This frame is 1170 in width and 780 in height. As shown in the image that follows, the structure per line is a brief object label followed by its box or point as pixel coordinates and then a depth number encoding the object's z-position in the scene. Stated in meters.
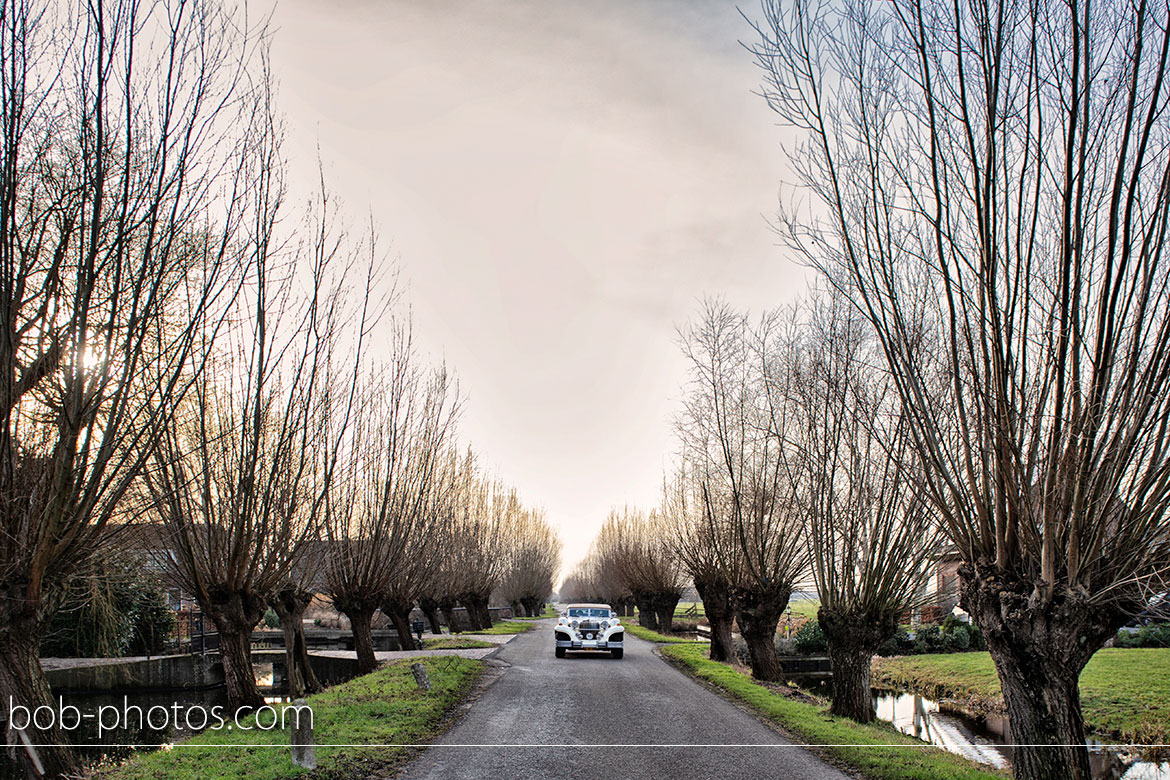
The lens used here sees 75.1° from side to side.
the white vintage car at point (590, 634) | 23.06
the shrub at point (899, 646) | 28.48
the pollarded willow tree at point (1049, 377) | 6.19
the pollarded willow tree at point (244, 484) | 10.70
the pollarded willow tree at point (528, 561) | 51.22
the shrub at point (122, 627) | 21.45
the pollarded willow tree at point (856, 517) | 12.91
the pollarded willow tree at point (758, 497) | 17.12
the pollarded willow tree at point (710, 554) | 19.99
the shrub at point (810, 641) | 28.80
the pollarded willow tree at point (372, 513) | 17.78
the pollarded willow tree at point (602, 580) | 58.94
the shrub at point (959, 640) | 28.22
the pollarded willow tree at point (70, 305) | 6.35
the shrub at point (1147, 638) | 22.84
